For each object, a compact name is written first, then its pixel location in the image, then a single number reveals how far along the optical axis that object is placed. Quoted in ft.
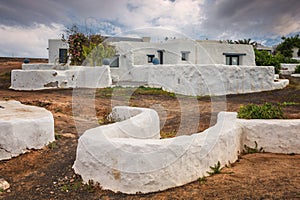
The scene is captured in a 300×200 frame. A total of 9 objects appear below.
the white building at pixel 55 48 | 84.99
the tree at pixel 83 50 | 60.29
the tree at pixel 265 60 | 68.59
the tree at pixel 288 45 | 130.62
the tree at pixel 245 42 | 116.16
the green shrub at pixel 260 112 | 18.78
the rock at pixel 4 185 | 12.83
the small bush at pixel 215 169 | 13.18
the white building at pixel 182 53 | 71.00
